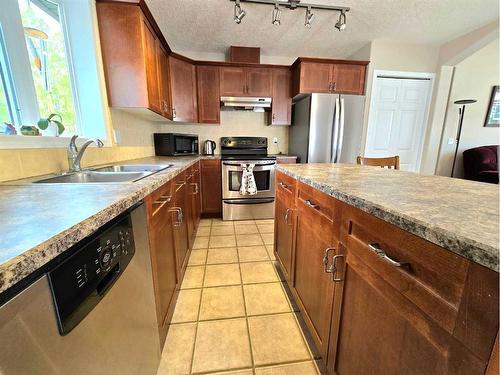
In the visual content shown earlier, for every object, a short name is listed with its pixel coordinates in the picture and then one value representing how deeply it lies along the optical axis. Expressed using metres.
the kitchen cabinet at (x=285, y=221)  1.39
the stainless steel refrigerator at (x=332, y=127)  2.94
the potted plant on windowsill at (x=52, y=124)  1.30
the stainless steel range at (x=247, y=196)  2.94
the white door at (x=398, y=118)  3.37
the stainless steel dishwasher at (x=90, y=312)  0.35
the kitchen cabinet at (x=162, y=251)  0.99
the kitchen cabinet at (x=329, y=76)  3.03
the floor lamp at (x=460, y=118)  3.21
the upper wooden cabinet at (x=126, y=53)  1.79
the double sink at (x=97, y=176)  1.22
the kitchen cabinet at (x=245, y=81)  3.15
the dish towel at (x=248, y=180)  2.88
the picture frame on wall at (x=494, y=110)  3.80
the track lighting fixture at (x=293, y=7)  2.05
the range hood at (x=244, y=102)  3.19
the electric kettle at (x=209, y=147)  3.40
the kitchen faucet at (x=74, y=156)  1.32
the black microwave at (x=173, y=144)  2.84
